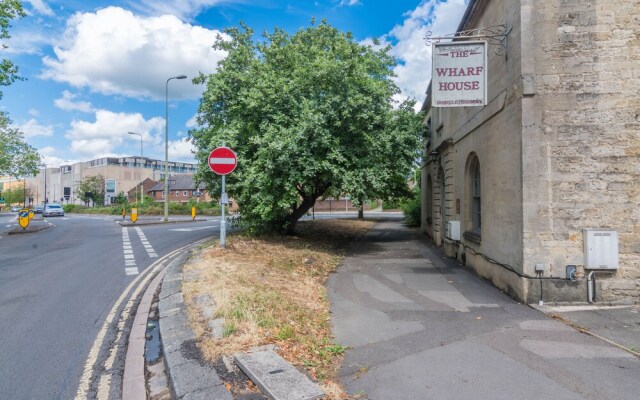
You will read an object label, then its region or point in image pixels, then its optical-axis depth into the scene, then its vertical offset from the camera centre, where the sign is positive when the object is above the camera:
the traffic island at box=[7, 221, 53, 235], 20.49 -1.56
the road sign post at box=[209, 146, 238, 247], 9.92 +1.12
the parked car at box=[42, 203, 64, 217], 44.94 -0.85
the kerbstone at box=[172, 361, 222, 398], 3.45 -1.71
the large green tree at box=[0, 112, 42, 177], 25.74 +3.50
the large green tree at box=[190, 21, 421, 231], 11.17 +2.47
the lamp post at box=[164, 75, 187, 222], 27.69 +4.24
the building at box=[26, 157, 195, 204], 102.88 +8.73
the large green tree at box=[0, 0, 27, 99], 15.84 +7.77
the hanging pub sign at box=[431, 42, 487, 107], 7.44 +2.55
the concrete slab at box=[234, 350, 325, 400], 3.22 -1.66
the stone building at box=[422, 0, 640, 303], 6.46 +0.93
